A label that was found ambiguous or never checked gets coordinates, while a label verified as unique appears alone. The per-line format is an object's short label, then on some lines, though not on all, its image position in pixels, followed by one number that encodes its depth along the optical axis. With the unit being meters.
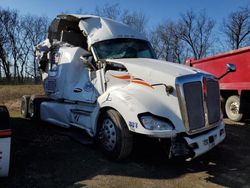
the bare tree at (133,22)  24.02
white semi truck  3.21
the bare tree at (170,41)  28.85
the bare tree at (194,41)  30.33
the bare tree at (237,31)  28.09
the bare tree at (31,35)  31.73
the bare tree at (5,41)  29.48
